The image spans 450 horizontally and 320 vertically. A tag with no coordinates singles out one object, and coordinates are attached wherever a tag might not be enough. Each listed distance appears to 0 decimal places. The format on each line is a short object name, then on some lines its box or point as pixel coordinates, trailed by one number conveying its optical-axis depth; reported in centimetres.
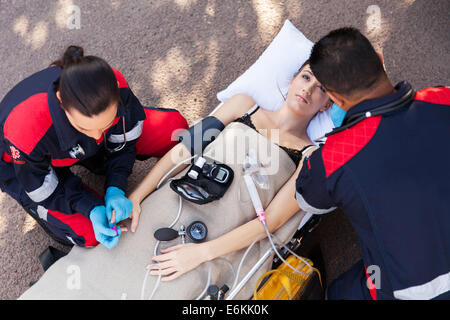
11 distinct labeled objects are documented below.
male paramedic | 138
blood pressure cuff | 211
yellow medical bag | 181
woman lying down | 173
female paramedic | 150
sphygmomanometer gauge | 183
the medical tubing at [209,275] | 174
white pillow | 243
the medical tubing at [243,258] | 180
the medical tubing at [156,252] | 171
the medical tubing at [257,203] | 188
